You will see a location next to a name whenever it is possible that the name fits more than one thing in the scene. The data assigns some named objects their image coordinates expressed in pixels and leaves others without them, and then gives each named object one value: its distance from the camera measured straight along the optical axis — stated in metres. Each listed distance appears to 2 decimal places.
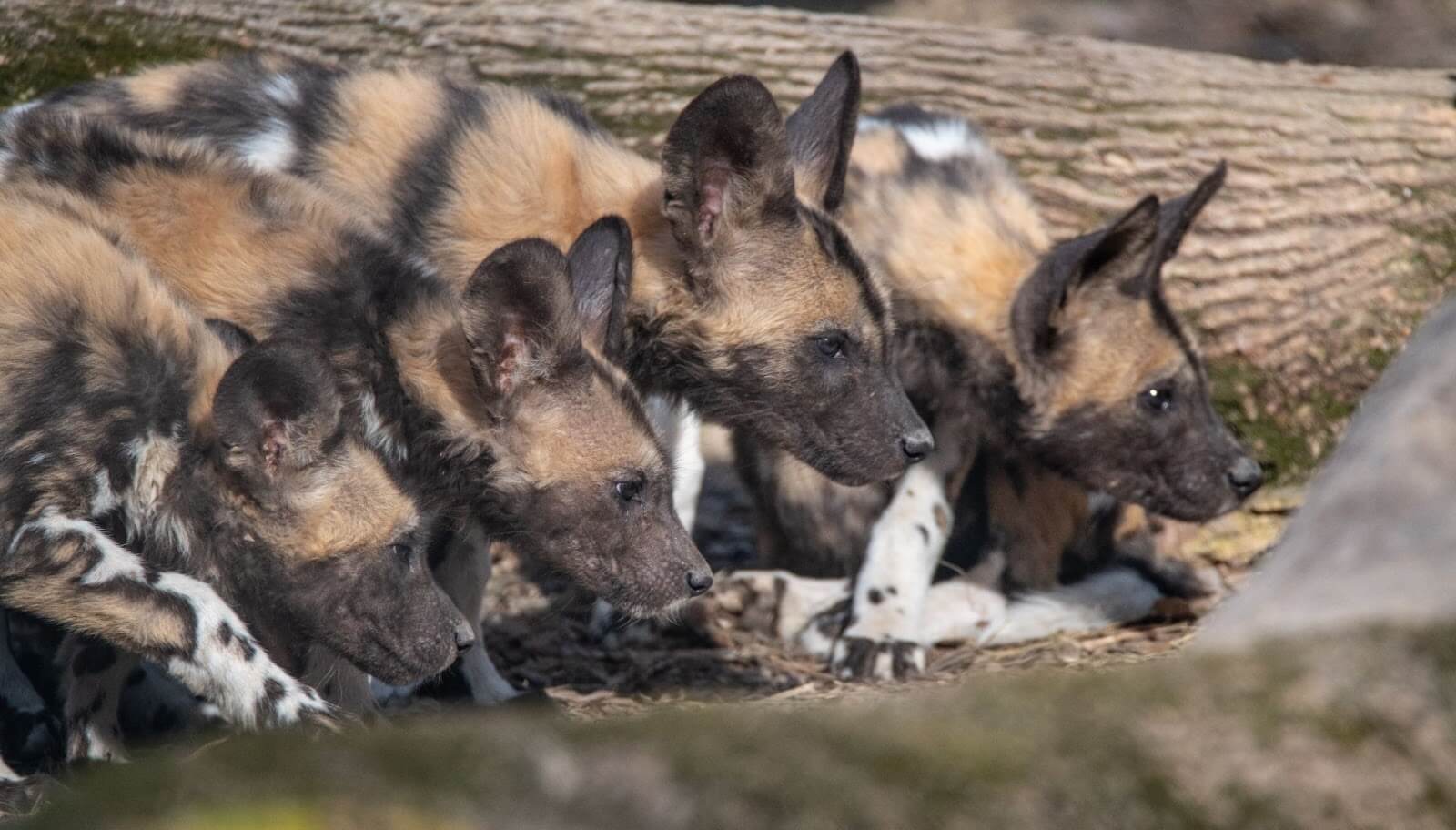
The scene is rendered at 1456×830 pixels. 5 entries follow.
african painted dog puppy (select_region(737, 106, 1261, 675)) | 12.32
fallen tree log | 13.72
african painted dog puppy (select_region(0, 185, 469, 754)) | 8.48
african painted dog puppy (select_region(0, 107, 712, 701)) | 9.53
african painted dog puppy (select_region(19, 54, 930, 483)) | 10.63
